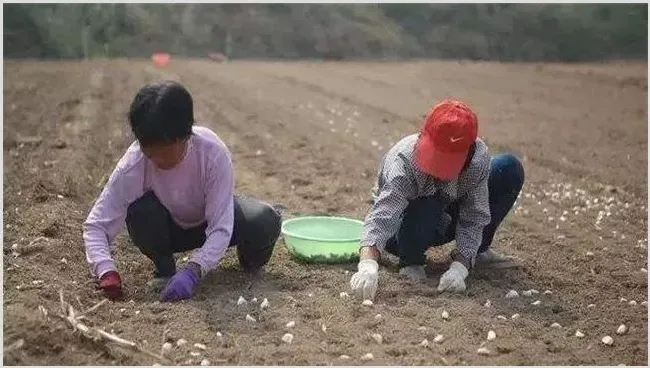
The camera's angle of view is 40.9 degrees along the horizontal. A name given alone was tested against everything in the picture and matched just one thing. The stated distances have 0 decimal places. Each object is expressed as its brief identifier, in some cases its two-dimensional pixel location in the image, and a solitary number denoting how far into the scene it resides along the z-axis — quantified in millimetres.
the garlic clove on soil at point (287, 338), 2602
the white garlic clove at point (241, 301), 2914
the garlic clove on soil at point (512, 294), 3098
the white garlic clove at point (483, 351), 2554
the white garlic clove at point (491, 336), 2658
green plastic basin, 3408
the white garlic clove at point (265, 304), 2889
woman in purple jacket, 2854
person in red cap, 2895
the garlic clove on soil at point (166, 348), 2496
